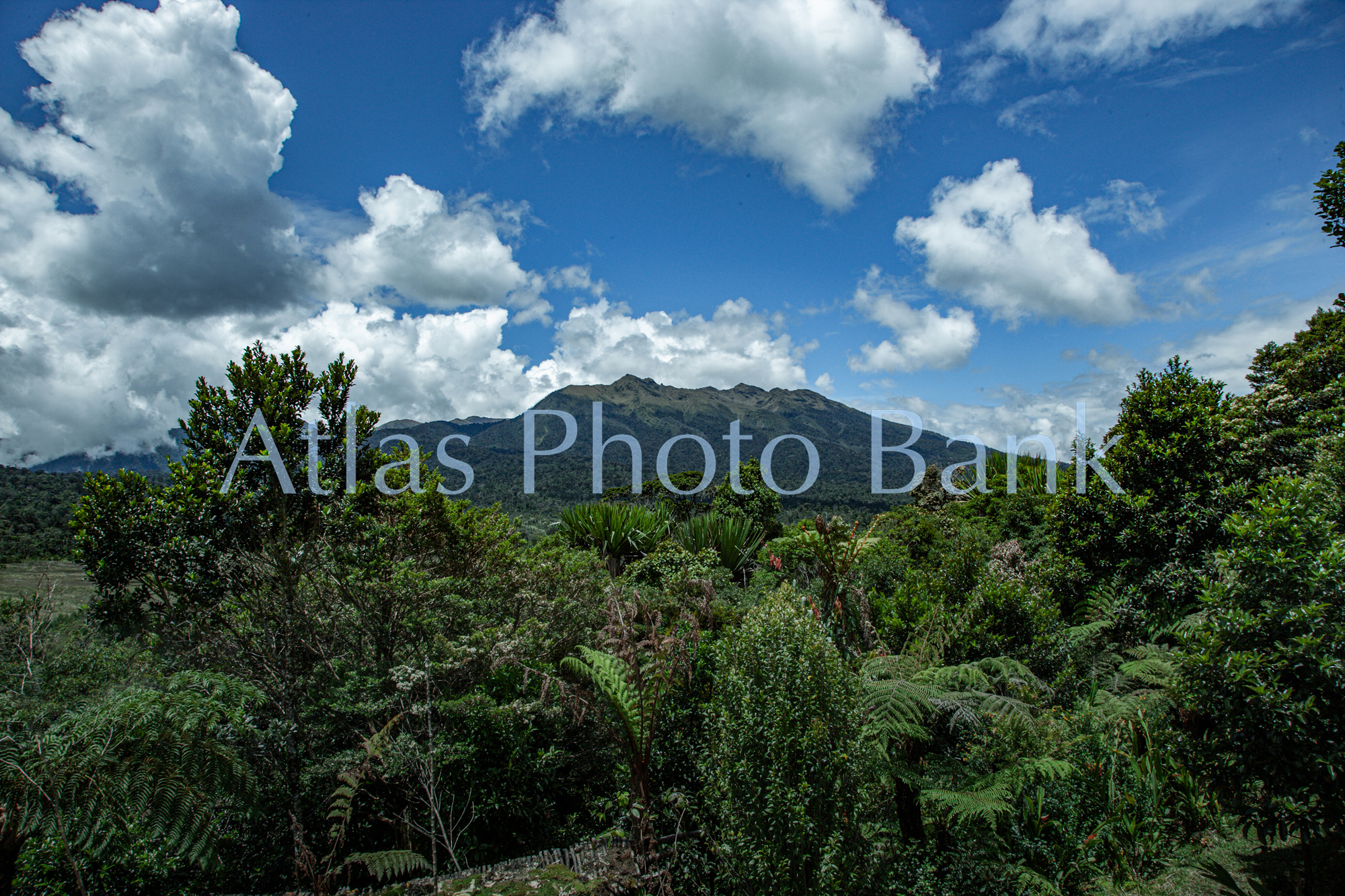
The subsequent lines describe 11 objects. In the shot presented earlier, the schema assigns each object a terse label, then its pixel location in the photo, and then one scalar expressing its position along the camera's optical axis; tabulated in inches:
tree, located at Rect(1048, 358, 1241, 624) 292.8
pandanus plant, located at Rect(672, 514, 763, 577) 445.7
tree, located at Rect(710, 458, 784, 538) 572.4
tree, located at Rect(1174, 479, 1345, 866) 128.0
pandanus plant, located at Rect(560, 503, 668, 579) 412.8
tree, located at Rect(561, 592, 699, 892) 162.4
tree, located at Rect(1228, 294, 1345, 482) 299.3
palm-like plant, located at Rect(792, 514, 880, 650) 270.4
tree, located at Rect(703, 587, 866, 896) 129.4
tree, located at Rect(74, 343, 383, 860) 206.5
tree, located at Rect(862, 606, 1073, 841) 162.1
